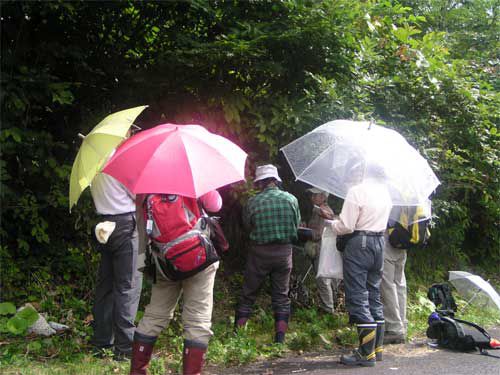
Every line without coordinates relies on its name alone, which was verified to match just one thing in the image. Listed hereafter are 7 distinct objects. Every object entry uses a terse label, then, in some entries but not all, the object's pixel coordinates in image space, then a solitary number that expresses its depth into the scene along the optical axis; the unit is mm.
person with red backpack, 3803
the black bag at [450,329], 5746
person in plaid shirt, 5754
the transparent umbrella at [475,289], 6359
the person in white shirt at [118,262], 4938
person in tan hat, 6957
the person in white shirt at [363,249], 5176
